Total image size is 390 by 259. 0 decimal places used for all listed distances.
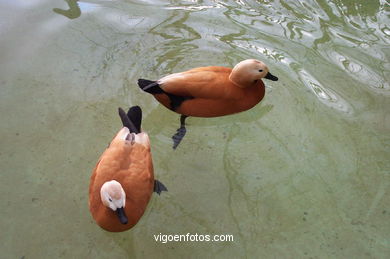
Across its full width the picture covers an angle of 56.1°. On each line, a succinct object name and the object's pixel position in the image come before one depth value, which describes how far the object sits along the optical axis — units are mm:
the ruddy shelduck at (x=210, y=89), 3021
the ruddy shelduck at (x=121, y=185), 2393
